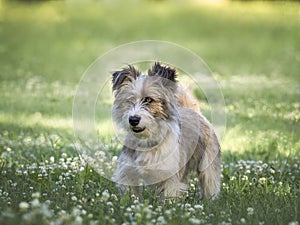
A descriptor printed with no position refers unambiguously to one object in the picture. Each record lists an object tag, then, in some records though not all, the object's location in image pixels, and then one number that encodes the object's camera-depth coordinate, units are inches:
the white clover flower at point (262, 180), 248.4
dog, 227.6
